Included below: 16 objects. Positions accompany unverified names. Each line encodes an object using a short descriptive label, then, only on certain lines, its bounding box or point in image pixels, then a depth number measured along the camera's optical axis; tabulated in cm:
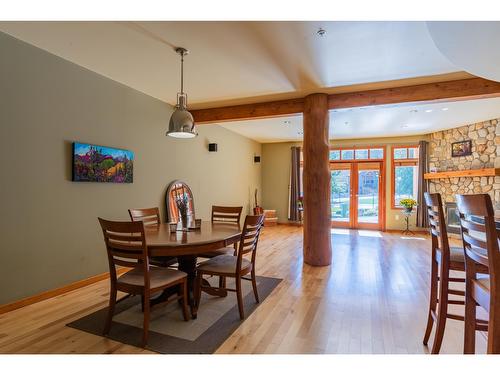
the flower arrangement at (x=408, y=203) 684
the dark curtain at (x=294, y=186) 826
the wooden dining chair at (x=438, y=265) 180
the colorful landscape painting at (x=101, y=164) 317
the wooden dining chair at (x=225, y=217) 312
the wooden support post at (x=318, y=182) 416
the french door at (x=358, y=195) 764
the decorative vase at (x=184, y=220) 297
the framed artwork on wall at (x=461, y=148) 616
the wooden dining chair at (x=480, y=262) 122
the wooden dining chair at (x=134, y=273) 204
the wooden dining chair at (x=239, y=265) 249
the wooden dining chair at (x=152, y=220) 287
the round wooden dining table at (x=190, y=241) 214
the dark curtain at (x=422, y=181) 705
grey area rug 205
